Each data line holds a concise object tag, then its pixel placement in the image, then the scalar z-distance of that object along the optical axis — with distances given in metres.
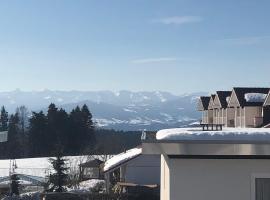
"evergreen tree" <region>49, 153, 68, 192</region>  34.56
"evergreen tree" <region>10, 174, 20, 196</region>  34.97
